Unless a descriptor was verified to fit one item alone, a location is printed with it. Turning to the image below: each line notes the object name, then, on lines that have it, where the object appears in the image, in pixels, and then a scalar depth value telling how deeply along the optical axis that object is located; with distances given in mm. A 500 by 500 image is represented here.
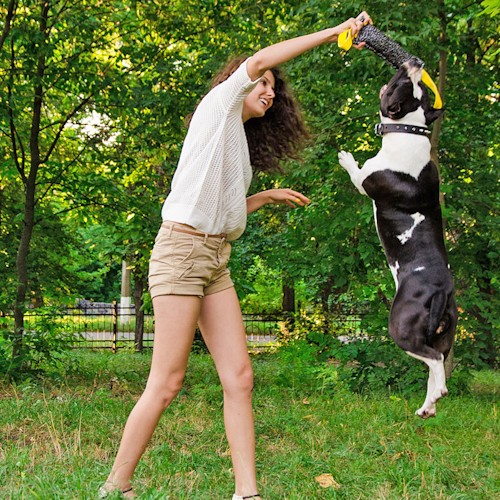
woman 3029
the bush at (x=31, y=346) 6918
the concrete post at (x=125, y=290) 19062
